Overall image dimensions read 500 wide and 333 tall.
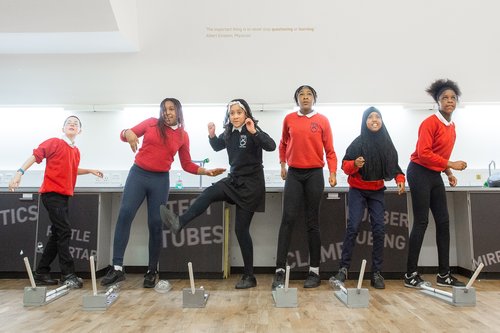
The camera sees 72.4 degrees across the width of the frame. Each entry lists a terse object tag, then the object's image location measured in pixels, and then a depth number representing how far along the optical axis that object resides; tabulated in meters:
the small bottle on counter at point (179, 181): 3.42
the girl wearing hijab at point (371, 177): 2.46
